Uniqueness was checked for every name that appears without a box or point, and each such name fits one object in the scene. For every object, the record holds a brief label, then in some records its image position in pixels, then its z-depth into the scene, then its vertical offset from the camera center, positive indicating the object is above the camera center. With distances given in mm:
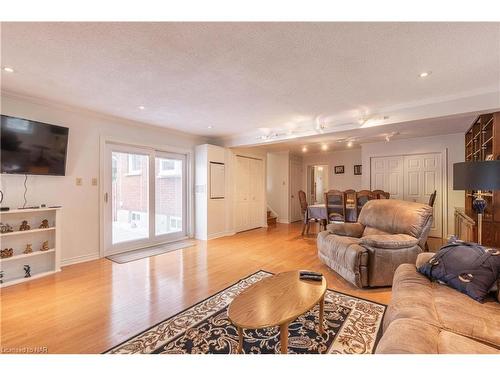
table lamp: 1916 +100
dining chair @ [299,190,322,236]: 5434 -597
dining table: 4930 -547
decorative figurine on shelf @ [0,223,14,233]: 2846 -490
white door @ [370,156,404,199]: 5617 +297
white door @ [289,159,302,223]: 7605 +10
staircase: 7125 -981
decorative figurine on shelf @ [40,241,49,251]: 3193 -791
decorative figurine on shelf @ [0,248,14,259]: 2844 -791
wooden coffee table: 1409 -789
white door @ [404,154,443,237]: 5184 +153
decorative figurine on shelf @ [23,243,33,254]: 3070 -808
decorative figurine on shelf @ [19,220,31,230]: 3027 -488
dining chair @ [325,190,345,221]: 4988 -380
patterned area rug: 1689 -1147
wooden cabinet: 2947 +483
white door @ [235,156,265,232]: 5984 -169
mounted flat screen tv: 2816 +521
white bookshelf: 2947 -731
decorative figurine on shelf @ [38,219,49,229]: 3194 -489
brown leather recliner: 2676 -687
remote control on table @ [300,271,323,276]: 2077 -761
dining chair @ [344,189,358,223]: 4910 -408
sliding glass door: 4066 -187
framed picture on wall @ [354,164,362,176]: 7082 +517
